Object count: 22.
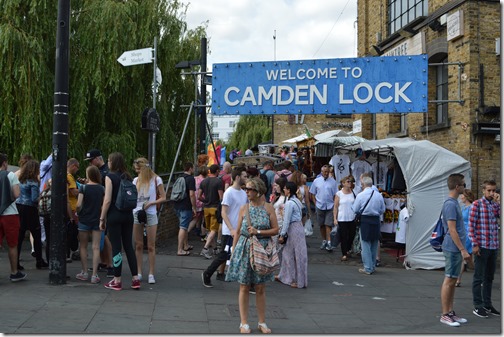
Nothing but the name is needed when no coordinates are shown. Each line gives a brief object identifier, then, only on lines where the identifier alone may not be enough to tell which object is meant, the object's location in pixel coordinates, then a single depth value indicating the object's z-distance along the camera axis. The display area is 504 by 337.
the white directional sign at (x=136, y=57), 12.84
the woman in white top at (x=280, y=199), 10.17
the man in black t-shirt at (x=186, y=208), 12.25
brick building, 15.30
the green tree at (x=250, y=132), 50.69
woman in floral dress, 6.64
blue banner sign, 13.34
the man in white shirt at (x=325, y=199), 13.70
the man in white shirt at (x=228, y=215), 9.23
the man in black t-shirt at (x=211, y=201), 11.75
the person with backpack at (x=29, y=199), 9.66
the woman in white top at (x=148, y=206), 9.17
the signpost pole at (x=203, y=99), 16.03
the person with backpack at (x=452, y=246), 7.67
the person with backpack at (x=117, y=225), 8.56
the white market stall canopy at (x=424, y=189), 12.58
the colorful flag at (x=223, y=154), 22.72
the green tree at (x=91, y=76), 15.05
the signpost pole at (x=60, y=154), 8.73
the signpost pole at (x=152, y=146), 12.70
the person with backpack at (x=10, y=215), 8.63
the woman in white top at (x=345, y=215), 12.51
